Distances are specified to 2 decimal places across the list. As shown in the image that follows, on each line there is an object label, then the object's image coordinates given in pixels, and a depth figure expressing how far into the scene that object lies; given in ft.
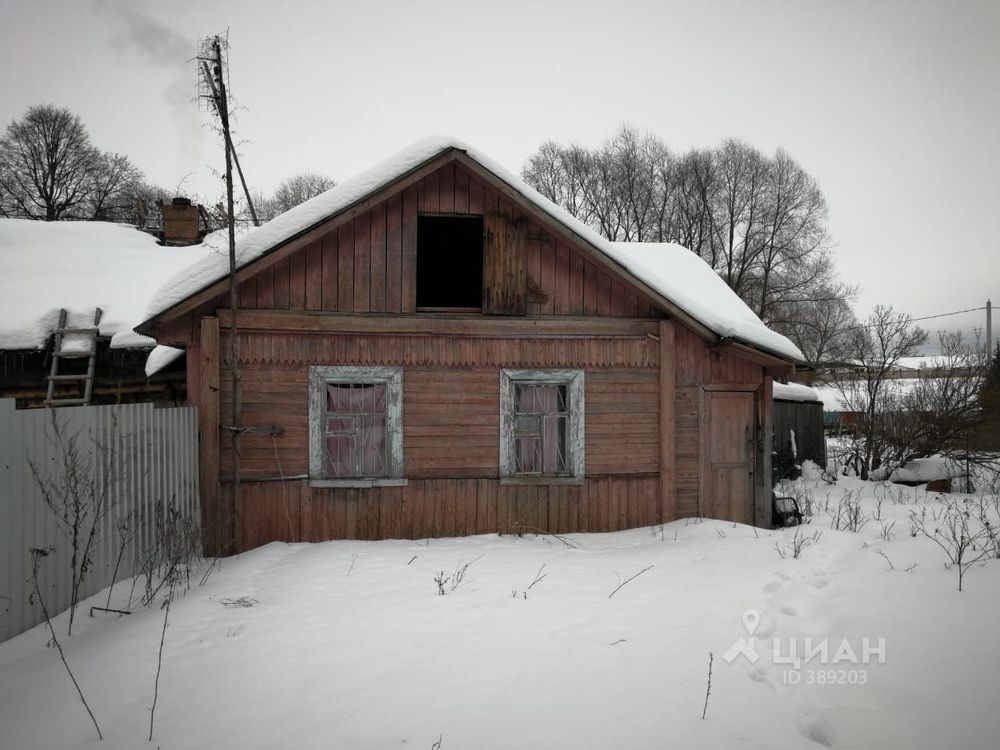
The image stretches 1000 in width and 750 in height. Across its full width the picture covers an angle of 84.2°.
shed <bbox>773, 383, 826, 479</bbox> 50.83
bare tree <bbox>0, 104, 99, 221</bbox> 82.84
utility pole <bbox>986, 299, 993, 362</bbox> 95.67
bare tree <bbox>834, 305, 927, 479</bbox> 49.11
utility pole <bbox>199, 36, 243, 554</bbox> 23.24
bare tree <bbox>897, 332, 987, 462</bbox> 46.21
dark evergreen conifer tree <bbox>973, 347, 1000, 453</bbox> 45.88
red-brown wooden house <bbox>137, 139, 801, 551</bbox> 23.58
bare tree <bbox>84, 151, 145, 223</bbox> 89.92
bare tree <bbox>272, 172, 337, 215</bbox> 116.16
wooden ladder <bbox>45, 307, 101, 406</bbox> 34.60
